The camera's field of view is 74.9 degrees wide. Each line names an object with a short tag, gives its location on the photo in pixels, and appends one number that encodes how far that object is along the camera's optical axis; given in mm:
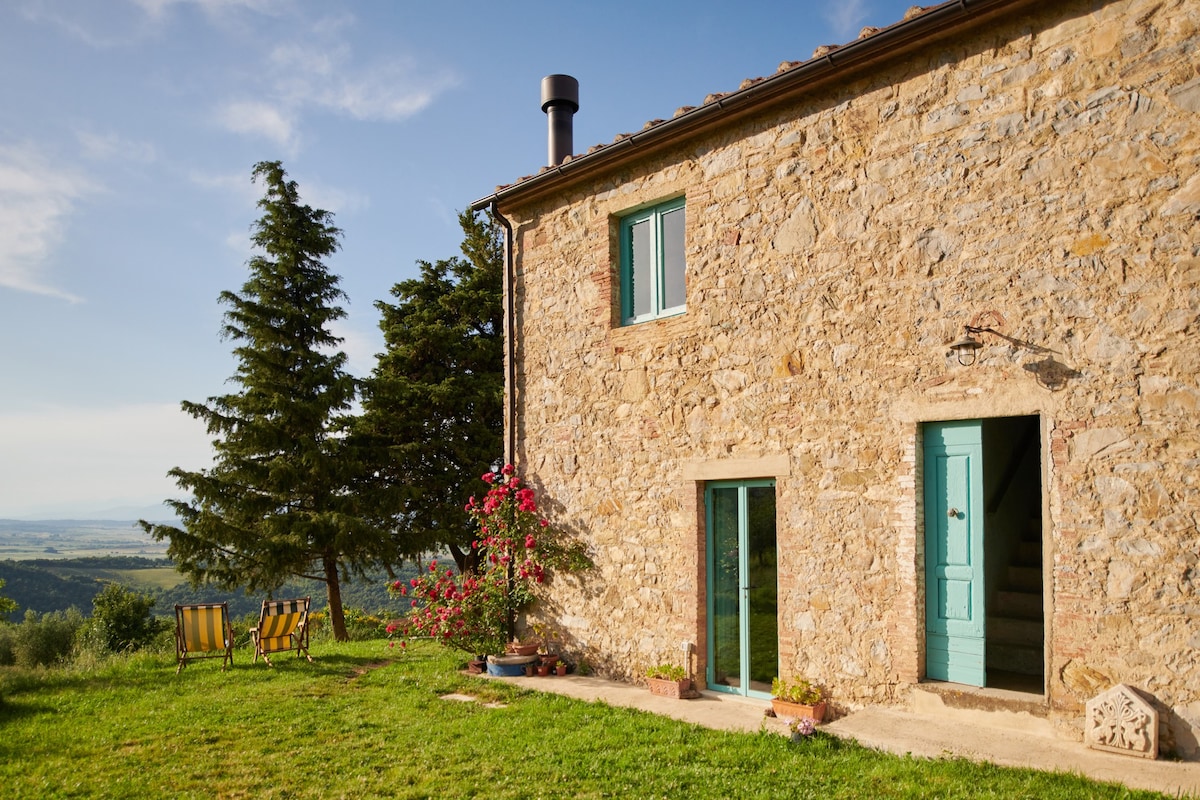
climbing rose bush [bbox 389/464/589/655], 8648
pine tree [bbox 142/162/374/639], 14805
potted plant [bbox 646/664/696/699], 7082
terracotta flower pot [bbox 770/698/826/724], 6086
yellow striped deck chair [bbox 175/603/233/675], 9695
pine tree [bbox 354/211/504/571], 16906
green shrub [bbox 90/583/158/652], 13609
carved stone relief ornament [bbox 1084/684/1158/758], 4734
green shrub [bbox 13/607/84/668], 12211
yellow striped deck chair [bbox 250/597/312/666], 9906
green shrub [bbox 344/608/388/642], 15141
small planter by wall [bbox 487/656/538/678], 8320
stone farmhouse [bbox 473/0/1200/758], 5027
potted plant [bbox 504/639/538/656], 8422
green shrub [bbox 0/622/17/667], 11984
